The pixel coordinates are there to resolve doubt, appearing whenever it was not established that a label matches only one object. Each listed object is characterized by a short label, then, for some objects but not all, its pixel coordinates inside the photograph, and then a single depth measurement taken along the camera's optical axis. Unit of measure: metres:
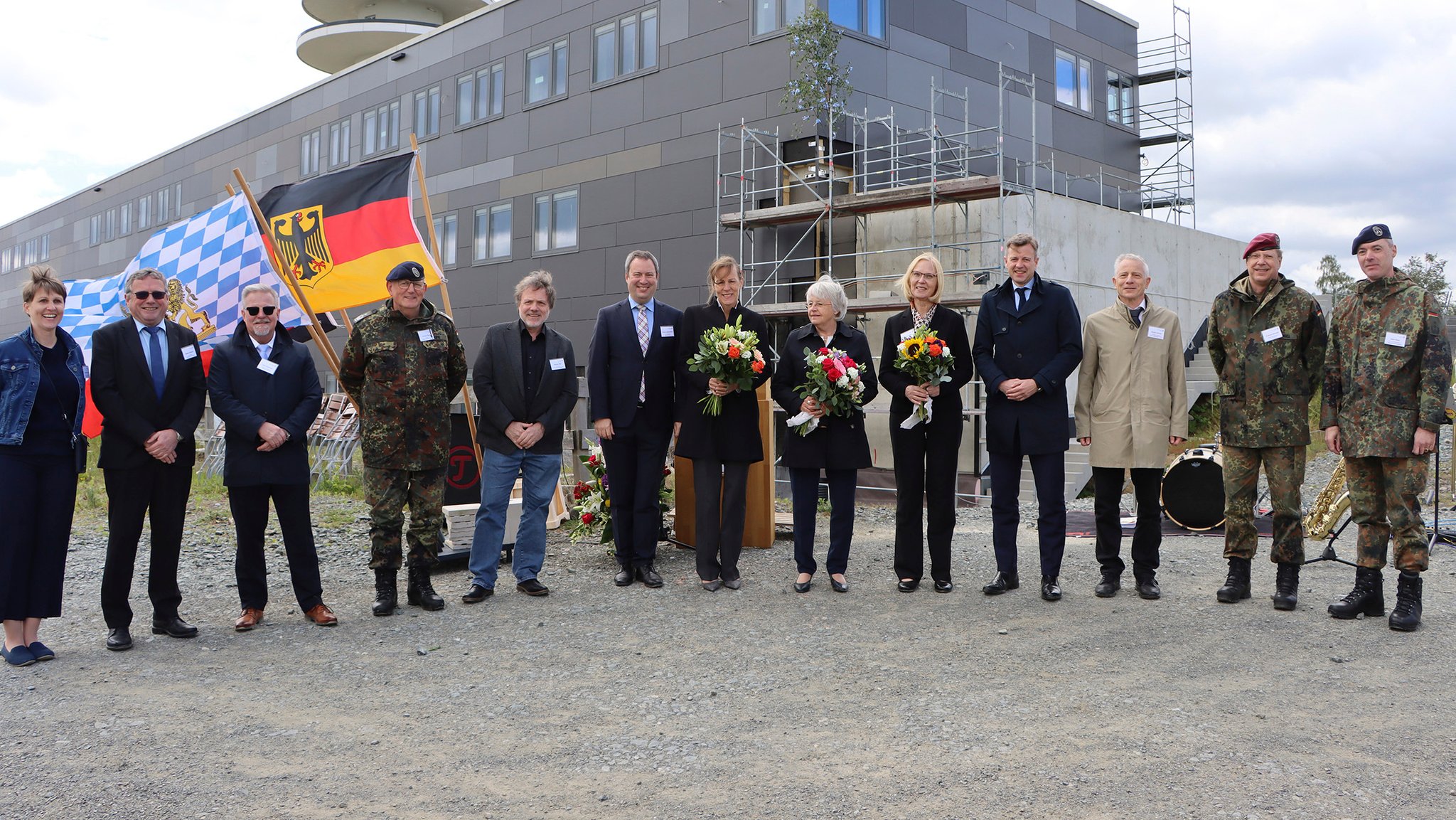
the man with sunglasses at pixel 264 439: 5.14
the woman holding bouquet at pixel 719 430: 6.12
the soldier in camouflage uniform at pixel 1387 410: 4.92
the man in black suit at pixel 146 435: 4.88
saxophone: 7.50
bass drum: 8.63
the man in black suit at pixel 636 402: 6.22
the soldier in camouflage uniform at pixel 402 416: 5.41
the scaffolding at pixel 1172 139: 21.12
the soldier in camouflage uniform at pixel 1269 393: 5.38
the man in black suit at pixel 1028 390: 5.64
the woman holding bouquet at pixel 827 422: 5.89
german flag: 7.70
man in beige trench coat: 5.66
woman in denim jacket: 4.54
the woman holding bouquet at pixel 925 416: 5.75
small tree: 15.09
